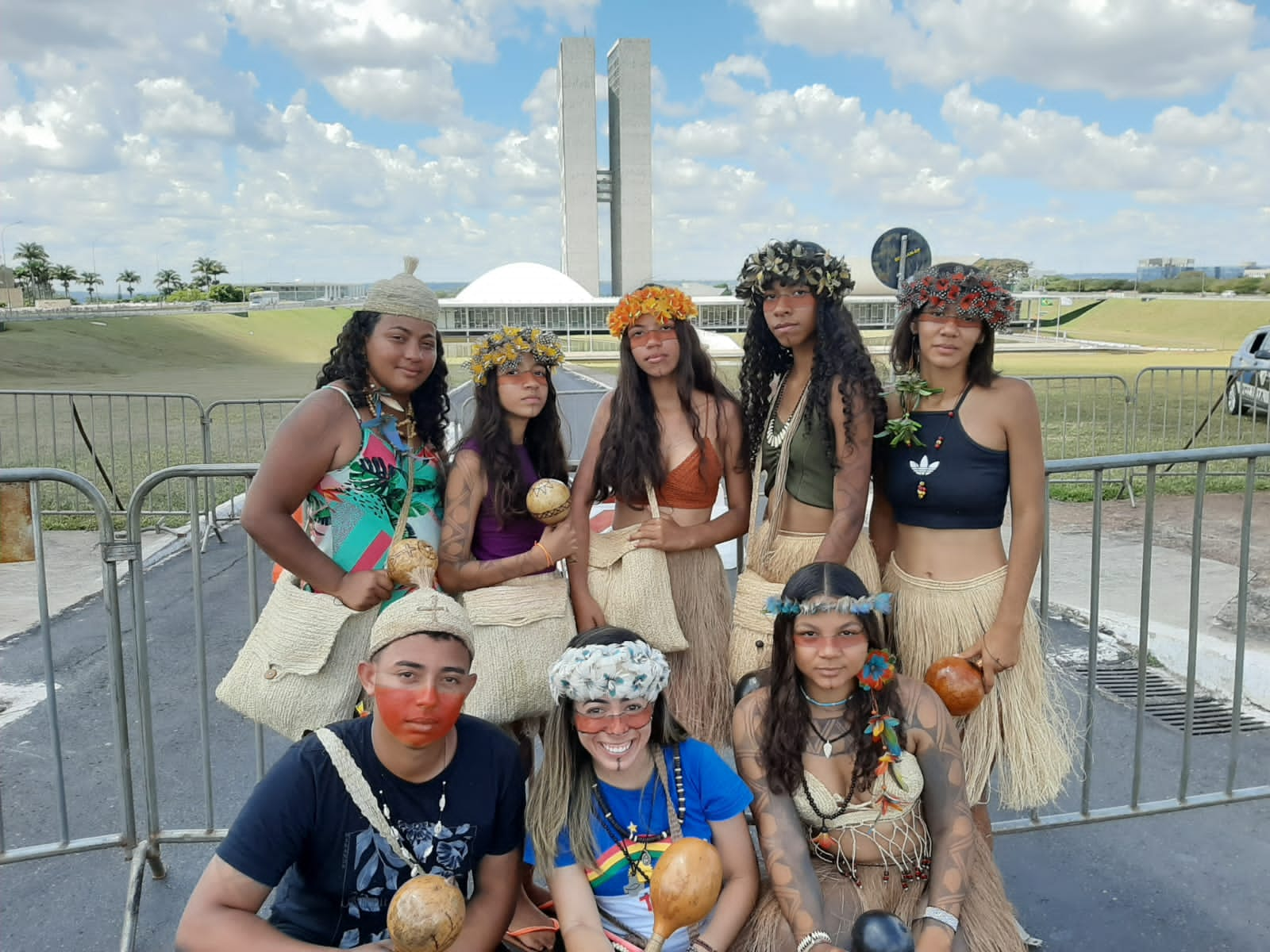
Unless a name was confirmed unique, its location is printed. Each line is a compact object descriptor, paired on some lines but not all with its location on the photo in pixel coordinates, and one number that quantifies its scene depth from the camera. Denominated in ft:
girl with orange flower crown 10.11
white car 40.29
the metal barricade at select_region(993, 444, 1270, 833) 11.00
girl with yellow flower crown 9.41
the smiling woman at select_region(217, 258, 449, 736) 8.75
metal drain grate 15.03
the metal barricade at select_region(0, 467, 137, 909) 10.55
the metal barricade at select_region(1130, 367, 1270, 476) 37.86
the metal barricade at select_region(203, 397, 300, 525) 28.90
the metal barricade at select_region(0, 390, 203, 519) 32.94
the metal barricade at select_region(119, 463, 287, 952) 10.82
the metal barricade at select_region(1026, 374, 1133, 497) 35.89
